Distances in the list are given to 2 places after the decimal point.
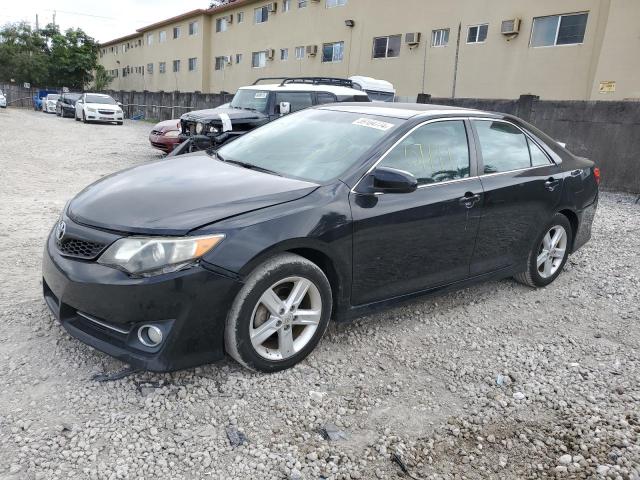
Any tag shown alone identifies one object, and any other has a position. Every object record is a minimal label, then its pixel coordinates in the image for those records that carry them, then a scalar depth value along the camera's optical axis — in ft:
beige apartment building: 49.52
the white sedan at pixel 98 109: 79.82
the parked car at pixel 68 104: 93.66
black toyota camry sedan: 8.72
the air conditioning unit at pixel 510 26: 55.77
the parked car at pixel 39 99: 126.32
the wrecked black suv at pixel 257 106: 32.96
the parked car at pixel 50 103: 111.68
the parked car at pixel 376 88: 52.13
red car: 37.88
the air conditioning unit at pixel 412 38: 66.74
